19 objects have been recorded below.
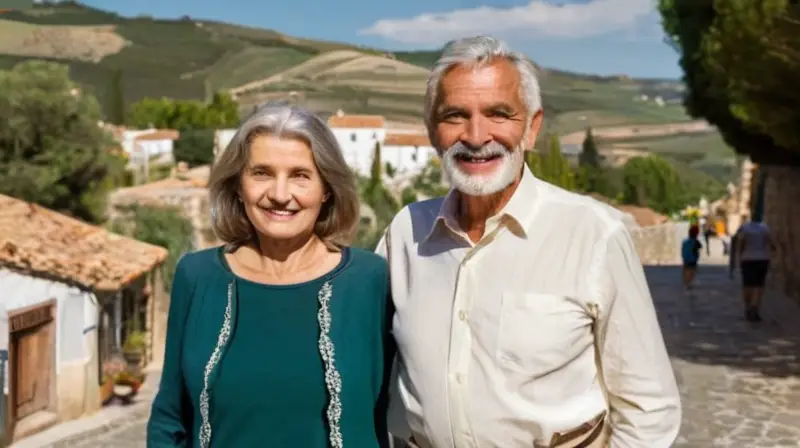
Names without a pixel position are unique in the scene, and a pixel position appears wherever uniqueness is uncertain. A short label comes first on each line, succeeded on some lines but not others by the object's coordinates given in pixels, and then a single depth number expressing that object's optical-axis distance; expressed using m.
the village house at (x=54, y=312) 10.13
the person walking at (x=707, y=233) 27.64
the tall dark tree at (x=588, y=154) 76.11
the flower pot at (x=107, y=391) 11.62
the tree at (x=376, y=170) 42.66
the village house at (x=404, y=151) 66.43
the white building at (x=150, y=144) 62.00
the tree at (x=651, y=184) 78.88
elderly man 2.18
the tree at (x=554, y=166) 48.09
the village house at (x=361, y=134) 67.81
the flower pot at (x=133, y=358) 13.68
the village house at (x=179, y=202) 22.36
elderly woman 2.23
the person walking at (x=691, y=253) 15.53
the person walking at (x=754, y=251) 12.09
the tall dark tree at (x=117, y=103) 71.12
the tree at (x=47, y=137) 16.42
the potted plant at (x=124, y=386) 11.83
